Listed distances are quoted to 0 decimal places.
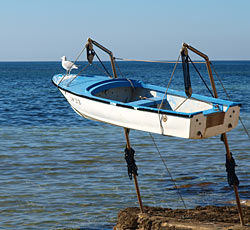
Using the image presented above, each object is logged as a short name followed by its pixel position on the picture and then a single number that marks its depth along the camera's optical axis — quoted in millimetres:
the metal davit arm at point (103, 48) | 11180
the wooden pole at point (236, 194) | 9836
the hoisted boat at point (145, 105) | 8750
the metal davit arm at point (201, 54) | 9152
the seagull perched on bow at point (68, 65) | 13217
